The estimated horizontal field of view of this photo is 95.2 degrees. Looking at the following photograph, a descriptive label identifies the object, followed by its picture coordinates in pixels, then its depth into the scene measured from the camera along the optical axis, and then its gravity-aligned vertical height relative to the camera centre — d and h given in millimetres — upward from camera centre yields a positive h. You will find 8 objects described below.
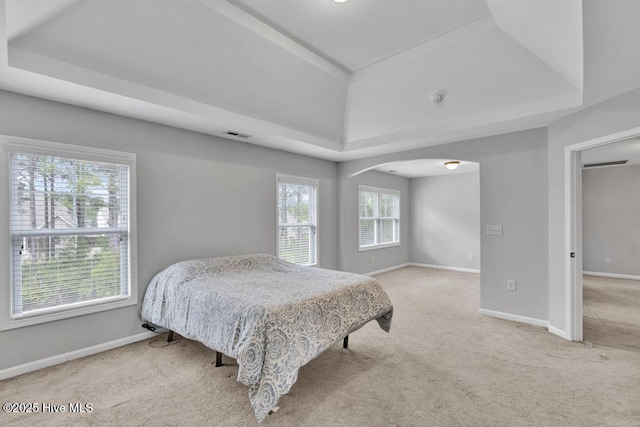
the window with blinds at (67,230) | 2469 -139
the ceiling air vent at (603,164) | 5580 +956
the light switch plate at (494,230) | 3789 -228
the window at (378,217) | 6379 -98
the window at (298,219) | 4625 -93
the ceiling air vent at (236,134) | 3578 +1005
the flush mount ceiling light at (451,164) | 5442 +919
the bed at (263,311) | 1880 -782
